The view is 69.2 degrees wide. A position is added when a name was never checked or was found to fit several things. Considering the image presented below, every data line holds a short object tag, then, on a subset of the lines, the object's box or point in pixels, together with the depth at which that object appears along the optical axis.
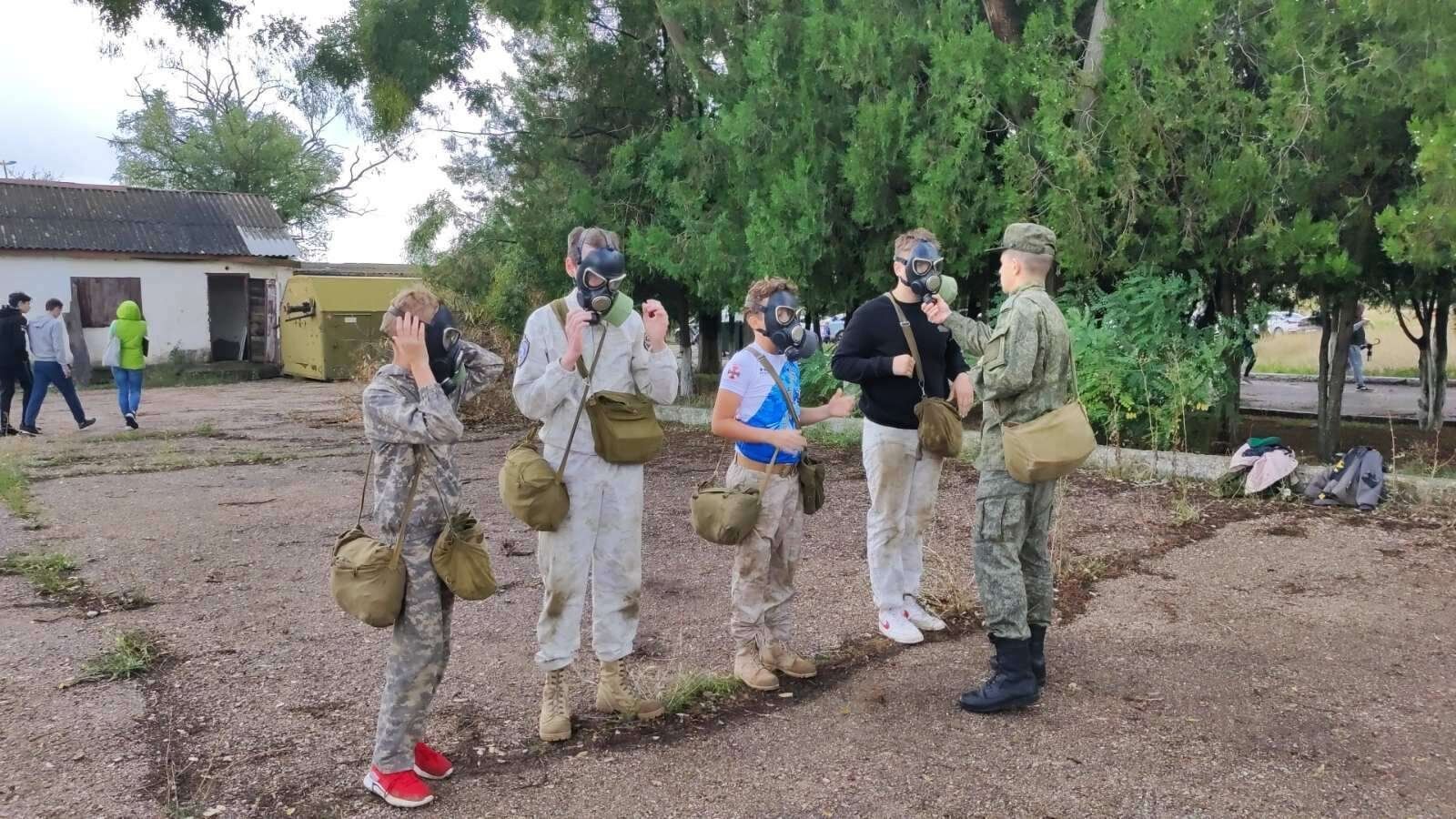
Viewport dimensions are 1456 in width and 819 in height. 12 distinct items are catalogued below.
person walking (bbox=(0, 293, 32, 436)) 12.91
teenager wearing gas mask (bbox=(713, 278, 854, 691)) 4.31
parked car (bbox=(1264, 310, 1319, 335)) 40.12
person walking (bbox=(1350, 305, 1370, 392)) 18.42
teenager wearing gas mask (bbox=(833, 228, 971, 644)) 4.64
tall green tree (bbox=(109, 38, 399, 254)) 37.12
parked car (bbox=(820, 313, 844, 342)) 27.75
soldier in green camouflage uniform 4.09
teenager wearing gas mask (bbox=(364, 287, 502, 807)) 3.37
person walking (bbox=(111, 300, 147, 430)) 13.54
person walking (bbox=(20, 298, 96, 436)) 13.02
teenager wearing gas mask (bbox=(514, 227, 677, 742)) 3.78
